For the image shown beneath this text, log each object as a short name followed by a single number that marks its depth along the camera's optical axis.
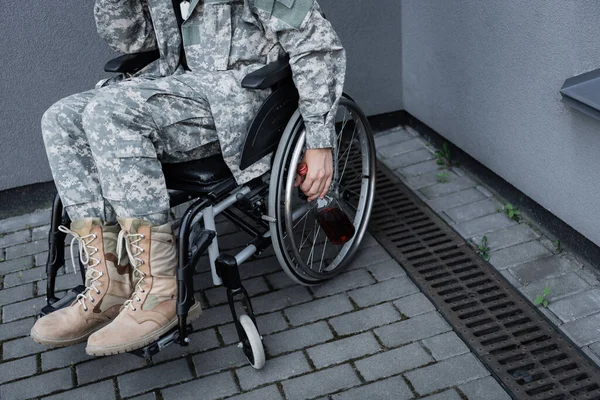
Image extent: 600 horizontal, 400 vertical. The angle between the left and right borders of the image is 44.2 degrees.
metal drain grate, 2.37
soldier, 2.27
